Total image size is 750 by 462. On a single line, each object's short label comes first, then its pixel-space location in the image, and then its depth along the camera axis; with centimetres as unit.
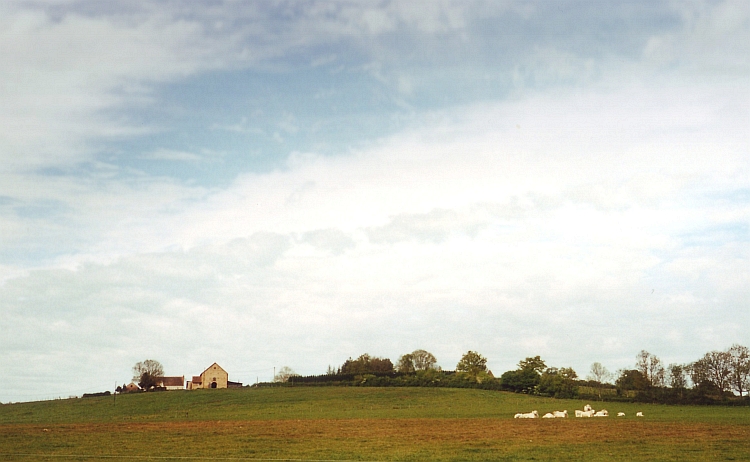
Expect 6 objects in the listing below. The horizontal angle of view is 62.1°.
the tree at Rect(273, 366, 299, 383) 18525
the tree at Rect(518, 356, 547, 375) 12188
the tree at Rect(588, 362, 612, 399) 12988
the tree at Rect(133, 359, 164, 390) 16642
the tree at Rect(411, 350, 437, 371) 17212
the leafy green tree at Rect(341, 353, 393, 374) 16950
